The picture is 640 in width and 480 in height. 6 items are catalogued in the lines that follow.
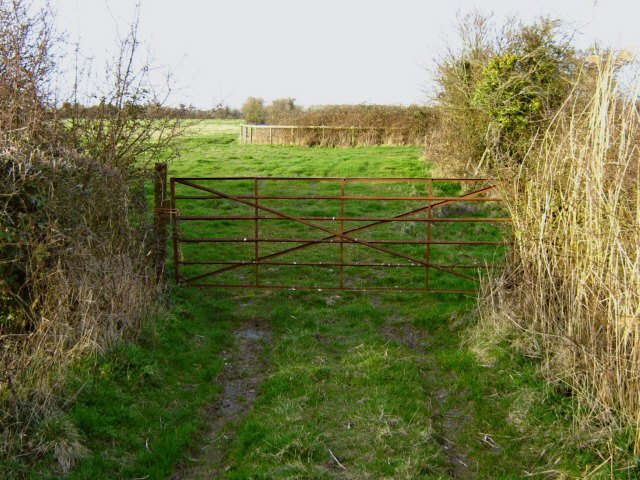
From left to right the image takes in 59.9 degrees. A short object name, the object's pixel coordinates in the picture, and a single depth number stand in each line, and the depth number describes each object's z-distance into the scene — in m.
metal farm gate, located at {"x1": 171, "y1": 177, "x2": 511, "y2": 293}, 8.11
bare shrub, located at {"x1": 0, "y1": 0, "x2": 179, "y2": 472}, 4.05
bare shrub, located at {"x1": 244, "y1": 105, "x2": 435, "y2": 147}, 25.48
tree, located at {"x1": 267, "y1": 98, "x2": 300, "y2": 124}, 30.24
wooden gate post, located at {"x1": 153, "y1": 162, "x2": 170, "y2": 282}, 7.58
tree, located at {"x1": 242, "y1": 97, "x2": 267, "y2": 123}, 34.19
